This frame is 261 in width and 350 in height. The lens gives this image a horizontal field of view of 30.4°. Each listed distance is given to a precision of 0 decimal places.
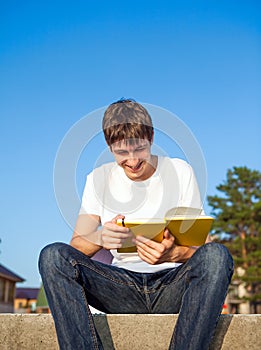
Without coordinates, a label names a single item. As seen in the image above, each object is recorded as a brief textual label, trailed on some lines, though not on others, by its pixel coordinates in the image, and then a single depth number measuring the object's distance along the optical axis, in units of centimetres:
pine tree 2491
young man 179
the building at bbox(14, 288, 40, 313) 6556
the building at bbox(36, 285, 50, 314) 3938
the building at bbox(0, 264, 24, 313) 2645
